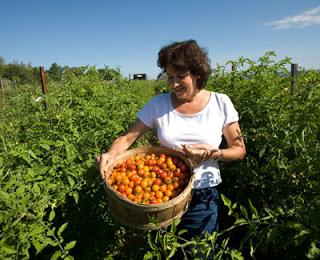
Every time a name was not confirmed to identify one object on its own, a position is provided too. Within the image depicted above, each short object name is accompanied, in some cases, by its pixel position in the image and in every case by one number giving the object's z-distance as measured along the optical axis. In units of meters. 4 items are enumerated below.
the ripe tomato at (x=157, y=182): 1.88
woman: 1.96
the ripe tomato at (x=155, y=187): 1.82
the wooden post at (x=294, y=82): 2.71
